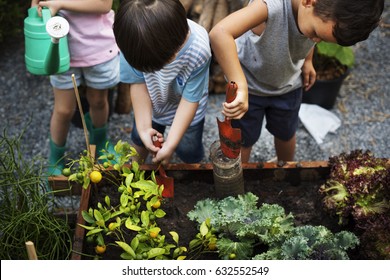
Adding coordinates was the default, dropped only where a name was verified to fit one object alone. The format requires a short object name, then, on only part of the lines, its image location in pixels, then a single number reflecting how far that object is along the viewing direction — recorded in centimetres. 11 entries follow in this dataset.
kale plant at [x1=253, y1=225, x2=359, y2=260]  179
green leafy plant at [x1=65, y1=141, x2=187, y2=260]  181
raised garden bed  206
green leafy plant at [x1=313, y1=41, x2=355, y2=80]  325
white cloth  326
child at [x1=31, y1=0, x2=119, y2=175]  243
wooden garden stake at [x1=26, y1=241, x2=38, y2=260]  147
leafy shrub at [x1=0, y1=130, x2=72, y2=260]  195
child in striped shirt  183
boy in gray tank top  178
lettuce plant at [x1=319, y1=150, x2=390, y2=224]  188
